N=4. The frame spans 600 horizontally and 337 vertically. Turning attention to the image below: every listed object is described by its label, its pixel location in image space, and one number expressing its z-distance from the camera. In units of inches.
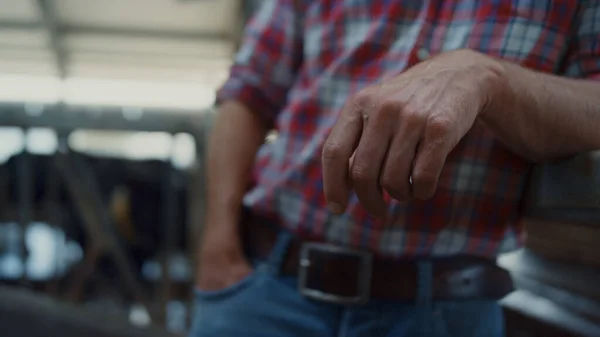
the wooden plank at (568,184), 15.5
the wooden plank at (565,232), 15.4
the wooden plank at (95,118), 62.9
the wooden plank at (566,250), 15.4
